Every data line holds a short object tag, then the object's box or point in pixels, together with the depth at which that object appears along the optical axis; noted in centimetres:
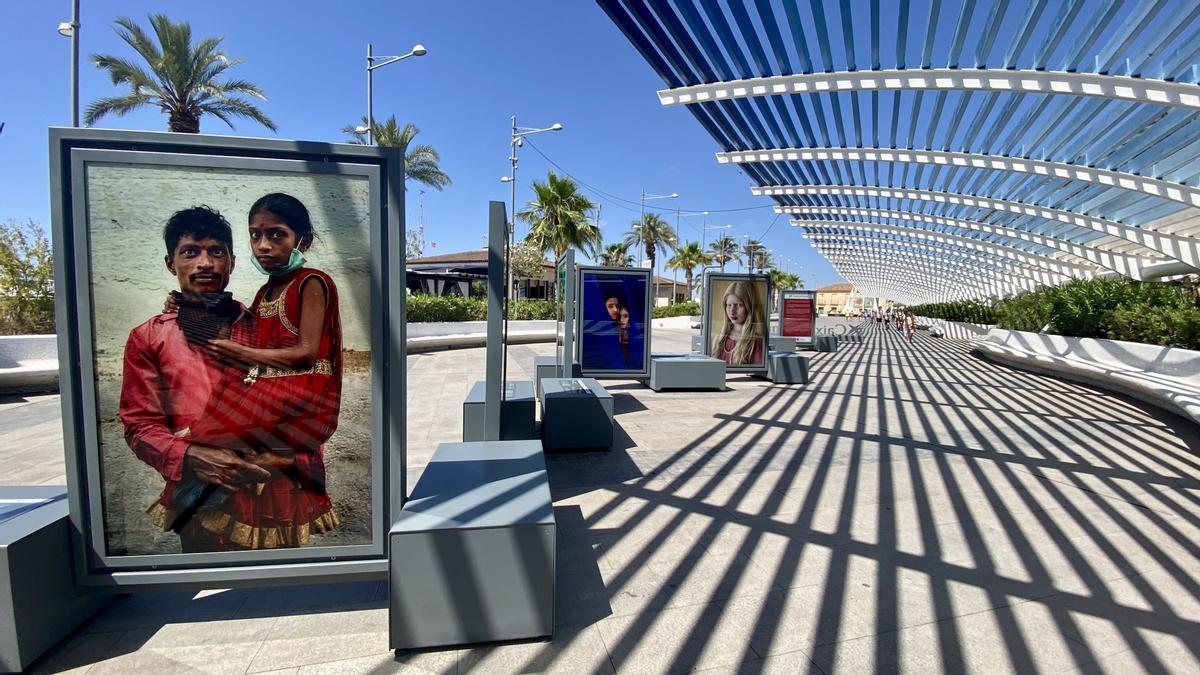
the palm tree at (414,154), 2241
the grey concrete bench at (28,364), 920
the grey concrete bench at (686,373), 1027
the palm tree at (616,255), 4920
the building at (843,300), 12494
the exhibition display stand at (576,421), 590
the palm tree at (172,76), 1516
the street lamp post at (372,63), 1619
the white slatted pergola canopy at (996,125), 859
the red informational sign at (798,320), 1831
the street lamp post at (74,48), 1081
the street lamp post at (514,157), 2494
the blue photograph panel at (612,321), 936
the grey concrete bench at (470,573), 240
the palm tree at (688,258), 4906
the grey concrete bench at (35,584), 222
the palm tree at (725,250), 5990
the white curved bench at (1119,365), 868
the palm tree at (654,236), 4709
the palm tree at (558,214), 2347
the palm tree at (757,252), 6347
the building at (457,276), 3023
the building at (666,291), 6688
